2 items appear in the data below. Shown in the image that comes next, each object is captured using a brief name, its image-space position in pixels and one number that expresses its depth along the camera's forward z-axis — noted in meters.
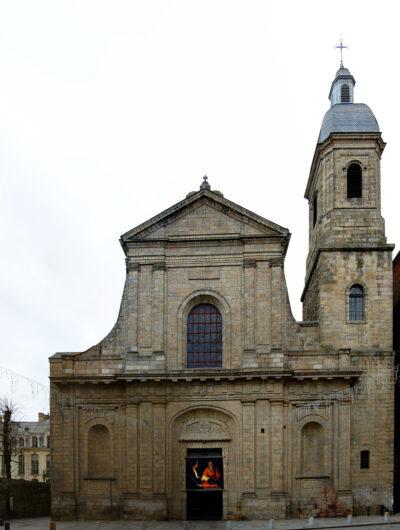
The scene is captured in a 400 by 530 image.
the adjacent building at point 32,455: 72.75
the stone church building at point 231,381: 29.58
